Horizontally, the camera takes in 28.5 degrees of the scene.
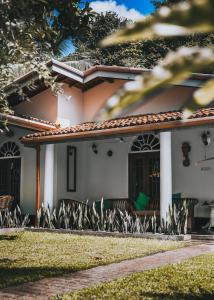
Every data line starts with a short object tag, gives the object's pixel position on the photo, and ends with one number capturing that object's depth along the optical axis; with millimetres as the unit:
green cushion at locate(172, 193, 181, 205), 12212
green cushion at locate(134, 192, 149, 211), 12727
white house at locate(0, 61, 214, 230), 12406
